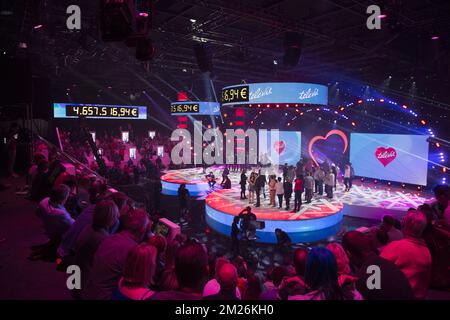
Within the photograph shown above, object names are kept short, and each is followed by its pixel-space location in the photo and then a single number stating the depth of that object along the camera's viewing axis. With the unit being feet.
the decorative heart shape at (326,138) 62.69
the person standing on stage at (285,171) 41.57
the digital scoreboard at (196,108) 62.13
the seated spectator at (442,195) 16.16
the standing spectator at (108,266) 8.44
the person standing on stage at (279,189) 37.78
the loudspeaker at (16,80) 23.58
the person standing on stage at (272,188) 38.24
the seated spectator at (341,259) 8.95
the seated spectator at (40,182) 20.23
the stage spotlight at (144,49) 19.45
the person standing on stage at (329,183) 43.34
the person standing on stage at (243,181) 42.45
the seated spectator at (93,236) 9.84
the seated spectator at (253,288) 10.46
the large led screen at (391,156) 49.42
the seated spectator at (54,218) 13.37
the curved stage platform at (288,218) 33.71
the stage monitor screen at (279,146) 74.54
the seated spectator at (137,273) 7.30
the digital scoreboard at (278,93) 29.68
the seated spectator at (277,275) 13.30
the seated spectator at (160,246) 11.03
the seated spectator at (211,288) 7.73
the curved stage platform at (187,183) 55.31
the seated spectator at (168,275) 9.10
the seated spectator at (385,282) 7.70
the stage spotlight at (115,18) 14.15
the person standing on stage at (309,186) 40.40
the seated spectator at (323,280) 6.59
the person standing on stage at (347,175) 49.65
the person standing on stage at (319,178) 44.93
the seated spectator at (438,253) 11.40
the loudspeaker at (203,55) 36.32
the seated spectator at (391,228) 14.46
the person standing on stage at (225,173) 49.13
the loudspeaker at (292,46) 31.42
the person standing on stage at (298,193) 36.63
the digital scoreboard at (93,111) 55.88
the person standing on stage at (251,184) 40.43
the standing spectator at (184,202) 39.08
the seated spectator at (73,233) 11.93
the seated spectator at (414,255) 9.49
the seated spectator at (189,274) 6.22
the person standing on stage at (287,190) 37.06
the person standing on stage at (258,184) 39.32
